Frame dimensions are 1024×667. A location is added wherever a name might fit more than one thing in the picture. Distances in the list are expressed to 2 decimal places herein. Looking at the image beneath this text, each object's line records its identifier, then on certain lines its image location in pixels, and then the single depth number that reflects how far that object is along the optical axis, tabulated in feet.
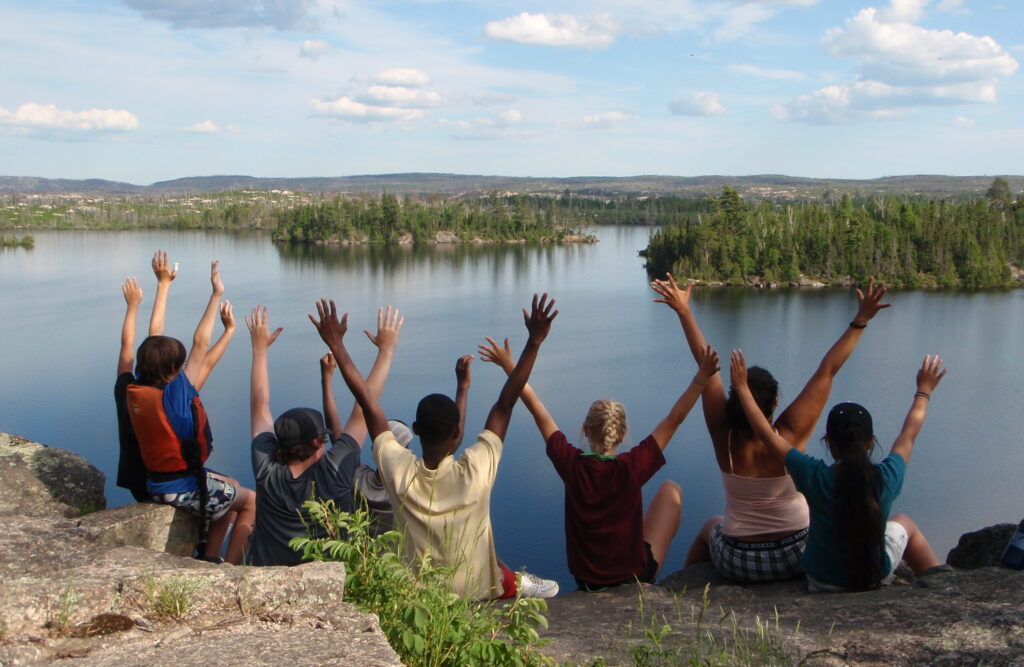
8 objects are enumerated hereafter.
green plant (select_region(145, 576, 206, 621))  7.87
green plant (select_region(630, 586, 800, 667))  7.85
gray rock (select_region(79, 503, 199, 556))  11.78
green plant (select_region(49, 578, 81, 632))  7.72
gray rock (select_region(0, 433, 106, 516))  13.25
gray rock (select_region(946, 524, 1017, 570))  13.89
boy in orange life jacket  12.00
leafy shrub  7.37
